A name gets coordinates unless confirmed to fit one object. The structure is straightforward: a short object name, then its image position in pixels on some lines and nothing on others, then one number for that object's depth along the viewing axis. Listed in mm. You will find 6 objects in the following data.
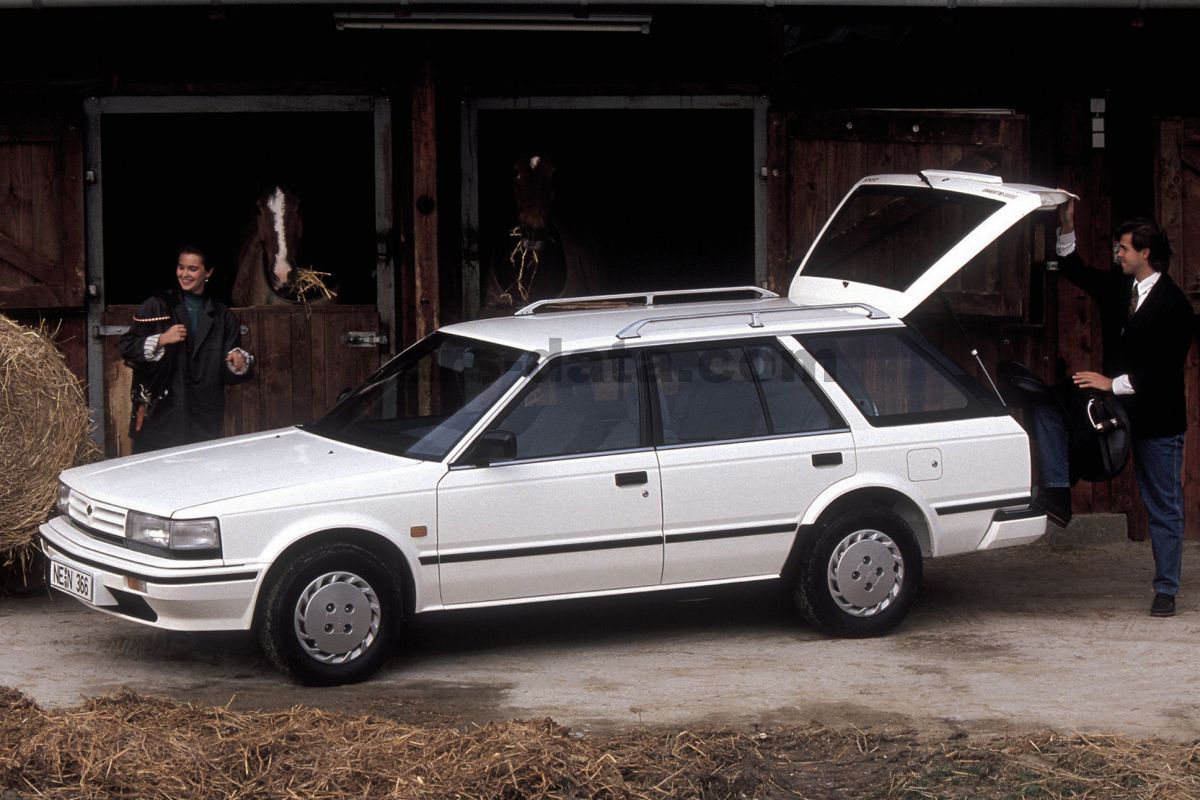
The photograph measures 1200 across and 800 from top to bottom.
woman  14688
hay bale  13881
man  13789
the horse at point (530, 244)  17848
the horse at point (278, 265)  17432
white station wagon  11587
